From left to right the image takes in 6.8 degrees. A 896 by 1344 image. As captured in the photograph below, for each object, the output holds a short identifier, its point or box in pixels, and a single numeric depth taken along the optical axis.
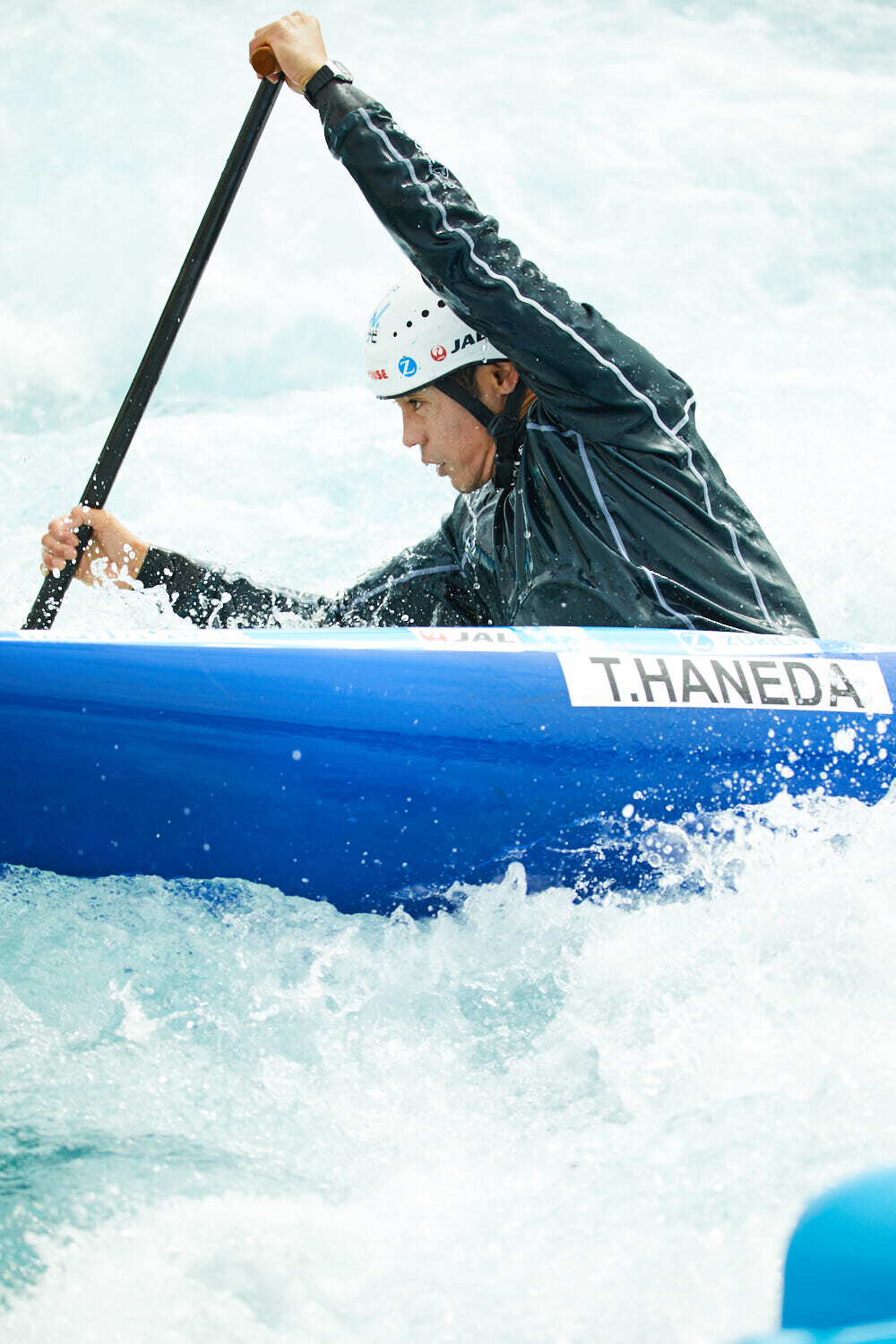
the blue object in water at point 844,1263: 6.68
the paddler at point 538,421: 10.48
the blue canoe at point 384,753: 10.26
